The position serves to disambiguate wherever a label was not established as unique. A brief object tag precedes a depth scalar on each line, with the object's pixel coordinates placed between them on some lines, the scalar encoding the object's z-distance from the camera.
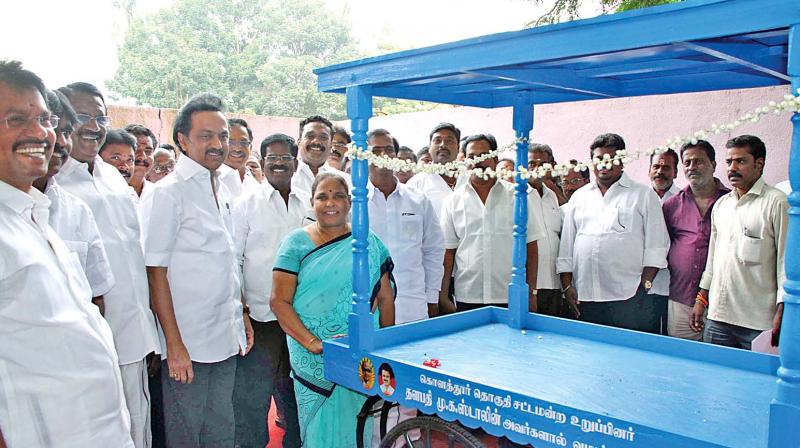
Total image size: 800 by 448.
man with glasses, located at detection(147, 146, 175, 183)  5.35
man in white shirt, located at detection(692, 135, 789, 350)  3.42
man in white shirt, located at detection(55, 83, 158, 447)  2.69
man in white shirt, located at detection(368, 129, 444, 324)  4.05
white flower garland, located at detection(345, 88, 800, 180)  1.79
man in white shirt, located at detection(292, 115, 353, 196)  4.13
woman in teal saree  2.96
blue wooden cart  1.80
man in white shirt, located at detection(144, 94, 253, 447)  2.83
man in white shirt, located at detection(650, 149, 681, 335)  4.56
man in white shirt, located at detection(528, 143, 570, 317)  4.52
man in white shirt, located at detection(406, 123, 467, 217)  4.52
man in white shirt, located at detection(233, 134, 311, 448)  3.51
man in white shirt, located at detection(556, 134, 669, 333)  4.02
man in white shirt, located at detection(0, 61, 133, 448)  1.61
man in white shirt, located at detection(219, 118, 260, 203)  4.25
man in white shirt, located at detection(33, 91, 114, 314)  2.22
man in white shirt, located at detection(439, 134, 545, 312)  4.18
